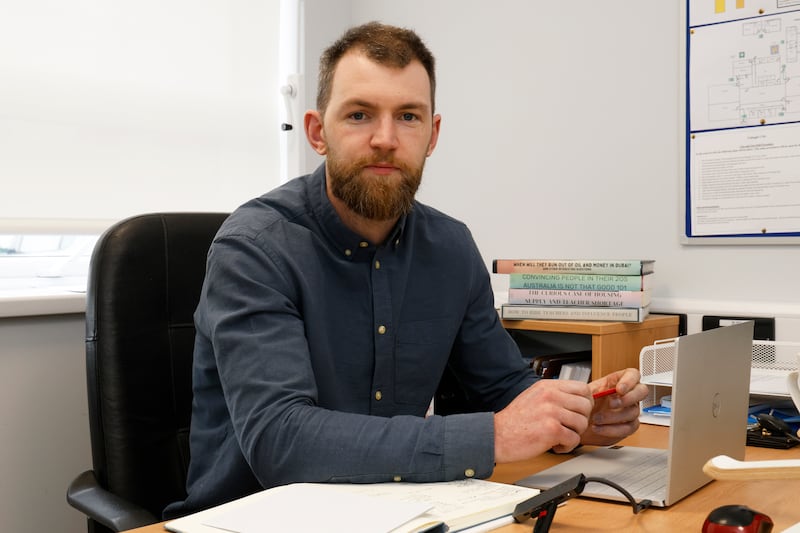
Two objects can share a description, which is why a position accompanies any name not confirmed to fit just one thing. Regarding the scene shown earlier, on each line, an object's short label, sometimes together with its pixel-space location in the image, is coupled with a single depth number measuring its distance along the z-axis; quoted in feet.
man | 3.39
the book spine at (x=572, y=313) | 5.75
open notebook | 2.66
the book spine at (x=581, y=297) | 5.78
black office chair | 4.40
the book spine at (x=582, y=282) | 5.81
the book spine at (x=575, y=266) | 5.81
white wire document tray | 4.96
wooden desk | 2.95
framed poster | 5.90
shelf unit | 5.61
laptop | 3.17
